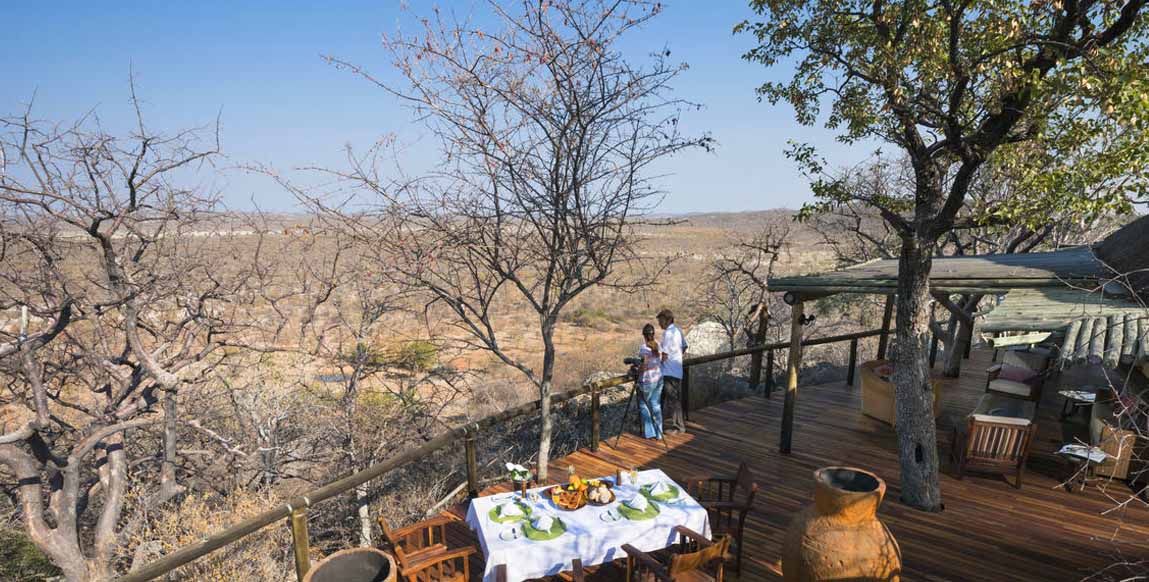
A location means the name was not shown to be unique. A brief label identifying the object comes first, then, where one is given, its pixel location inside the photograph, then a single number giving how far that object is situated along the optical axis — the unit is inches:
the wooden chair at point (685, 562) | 151.3
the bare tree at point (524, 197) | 222.7
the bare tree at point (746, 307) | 480.7
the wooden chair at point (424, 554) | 162.9
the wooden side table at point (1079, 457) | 235.9
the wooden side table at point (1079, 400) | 300.5
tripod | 297.8
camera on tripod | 279.4
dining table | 159.0
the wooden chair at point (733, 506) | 186.9
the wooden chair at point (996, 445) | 246.7
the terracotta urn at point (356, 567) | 143.5
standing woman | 279.3
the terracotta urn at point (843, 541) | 144.6
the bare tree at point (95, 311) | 273.1
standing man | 282.5
